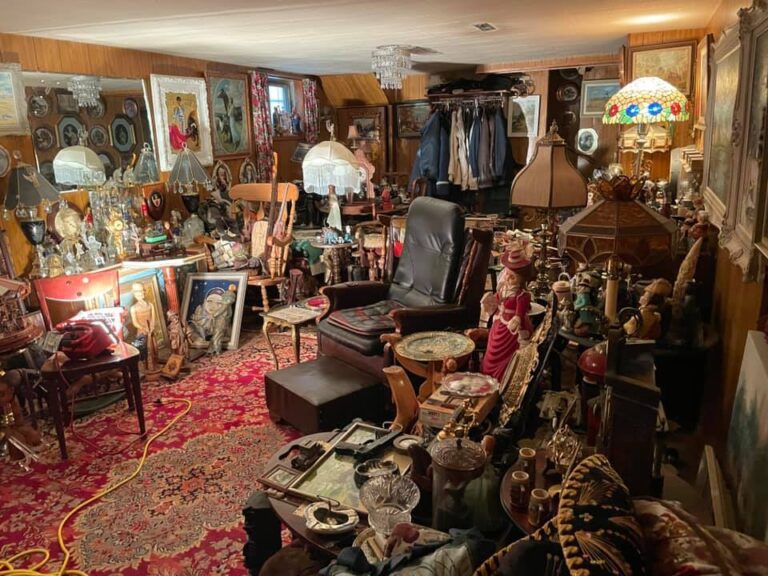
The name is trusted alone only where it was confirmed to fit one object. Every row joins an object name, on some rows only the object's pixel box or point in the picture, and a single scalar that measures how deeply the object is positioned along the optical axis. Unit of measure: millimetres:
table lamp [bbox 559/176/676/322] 1854
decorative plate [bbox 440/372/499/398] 2293
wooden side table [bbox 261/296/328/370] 3713
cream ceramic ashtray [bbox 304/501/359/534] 1723
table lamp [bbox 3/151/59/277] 3494
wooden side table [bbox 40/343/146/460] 2965
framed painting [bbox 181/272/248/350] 4586
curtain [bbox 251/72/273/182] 5953
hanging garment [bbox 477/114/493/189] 6426
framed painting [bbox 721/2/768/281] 1378
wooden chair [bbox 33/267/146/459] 2992
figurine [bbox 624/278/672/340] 2133
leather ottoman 2963
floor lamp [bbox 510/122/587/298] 2674
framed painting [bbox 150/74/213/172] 4719
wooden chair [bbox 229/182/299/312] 4789
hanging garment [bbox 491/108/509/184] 6398
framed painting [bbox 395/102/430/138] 7168
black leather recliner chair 3312
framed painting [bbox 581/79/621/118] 6289
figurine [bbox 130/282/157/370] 4137
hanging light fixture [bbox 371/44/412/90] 4853
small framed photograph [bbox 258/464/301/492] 1975
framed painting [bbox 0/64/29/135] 3518
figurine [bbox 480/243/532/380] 2504
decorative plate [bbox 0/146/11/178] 3533
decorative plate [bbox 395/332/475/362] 2787
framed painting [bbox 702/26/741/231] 1830
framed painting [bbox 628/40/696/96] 4152
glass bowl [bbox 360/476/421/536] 1624
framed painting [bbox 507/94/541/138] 6598
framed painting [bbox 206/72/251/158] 5391
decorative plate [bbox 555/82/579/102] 6543
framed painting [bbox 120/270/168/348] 4176
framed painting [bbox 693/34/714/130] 3303
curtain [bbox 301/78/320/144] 6891
